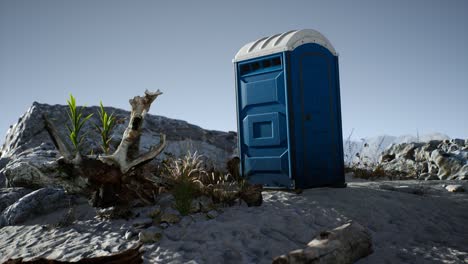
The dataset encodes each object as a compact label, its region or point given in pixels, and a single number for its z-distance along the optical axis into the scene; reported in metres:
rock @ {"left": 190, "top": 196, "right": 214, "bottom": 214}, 4.52
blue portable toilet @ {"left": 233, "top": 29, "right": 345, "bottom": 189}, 5.87
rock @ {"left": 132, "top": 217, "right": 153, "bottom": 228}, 4.24
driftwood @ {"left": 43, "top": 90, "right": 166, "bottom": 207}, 4.78
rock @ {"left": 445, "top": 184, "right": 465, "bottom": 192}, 6.55
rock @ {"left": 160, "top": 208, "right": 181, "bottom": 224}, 4.26
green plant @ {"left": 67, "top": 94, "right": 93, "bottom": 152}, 5.09
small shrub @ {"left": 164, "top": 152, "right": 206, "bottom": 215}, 4.52
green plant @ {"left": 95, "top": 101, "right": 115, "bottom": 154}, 5.11
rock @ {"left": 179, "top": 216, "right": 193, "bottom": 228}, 4.22
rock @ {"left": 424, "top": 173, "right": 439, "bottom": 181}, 8.97
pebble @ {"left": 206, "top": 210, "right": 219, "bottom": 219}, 4.36
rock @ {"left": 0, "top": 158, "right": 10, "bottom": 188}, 7.62
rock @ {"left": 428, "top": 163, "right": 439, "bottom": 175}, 9.62
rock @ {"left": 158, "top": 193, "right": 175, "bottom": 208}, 4.86
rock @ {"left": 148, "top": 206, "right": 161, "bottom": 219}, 4.49
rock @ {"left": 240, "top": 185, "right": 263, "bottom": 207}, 4.73
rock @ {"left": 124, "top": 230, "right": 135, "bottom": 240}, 4.04
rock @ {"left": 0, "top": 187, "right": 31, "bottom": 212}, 6.06
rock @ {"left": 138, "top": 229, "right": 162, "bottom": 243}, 3.89
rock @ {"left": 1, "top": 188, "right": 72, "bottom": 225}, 5.43
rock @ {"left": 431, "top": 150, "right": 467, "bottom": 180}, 8.91
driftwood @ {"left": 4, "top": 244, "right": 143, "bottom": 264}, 3.19
